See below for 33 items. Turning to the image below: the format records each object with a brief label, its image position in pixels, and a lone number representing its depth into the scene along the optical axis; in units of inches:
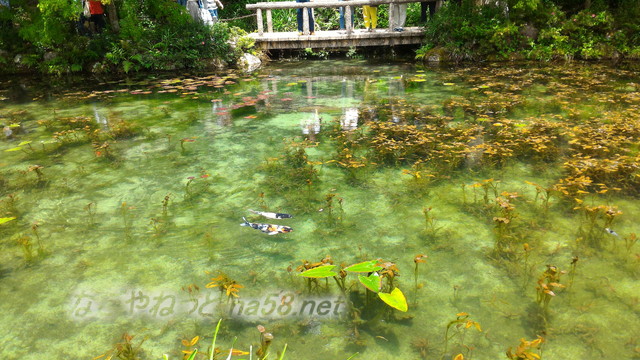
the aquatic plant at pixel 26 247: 131.0
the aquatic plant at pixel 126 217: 144.4
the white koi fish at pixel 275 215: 148.8
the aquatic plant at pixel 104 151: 213.9
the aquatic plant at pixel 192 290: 111.0
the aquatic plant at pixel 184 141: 218.0
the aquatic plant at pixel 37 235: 133.7
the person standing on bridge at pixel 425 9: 524.5
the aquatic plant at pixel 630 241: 120.7
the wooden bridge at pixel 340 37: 489.1
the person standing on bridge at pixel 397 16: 504.3
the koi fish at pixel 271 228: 140.3
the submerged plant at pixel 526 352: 80.2
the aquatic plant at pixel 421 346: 90.6
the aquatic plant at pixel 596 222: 126.4
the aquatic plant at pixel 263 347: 75.9
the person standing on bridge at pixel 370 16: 516.7
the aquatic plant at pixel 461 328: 90.4
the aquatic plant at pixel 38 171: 184.2
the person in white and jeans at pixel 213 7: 486.3
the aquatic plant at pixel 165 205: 155.2
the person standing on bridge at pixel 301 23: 516.4
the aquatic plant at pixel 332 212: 145.6
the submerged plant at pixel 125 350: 90.8
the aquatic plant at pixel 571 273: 108.1
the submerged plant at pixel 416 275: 103.4
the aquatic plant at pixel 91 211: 151.8
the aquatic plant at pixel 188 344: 86.4
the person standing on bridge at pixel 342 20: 538.9
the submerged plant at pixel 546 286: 97.2
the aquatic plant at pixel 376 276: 88.6
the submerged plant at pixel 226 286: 106.3
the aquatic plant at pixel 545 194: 143.0
